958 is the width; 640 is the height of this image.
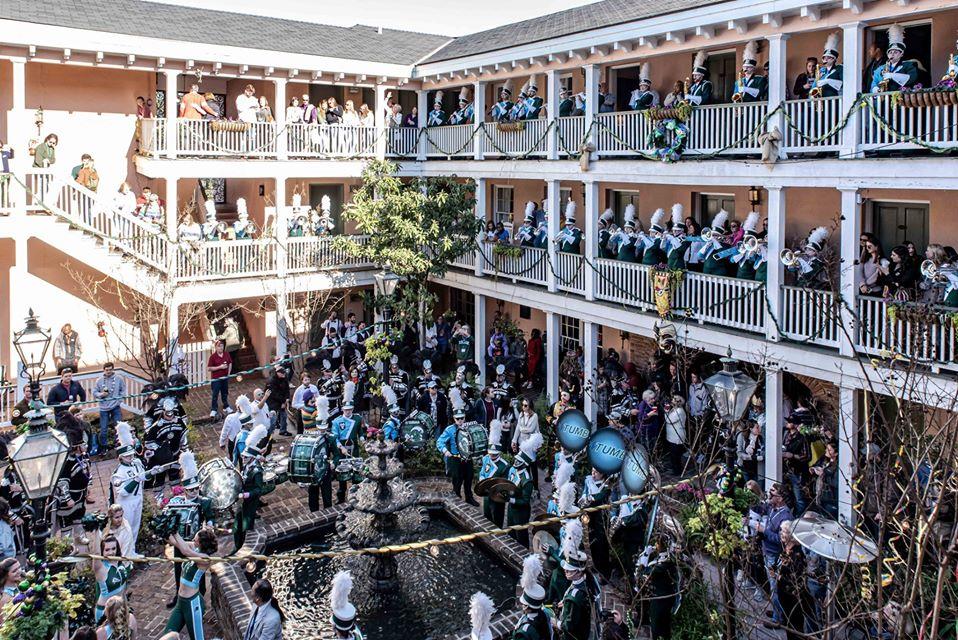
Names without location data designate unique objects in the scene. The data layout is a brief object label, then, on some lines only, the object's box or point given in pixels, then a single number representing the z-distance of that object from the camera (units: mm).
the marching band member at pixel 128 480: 11734
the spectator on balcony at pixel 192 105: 20672
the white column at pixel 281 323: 21719
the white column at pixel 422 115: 24344
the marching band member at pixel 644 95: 17234
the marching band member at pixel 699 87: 15508
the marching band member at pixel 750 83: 14570
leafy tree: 20266
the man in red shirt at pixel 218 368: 18812
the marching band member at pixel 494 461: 12266
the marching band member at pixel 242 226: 21719
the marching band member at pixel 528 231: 20234
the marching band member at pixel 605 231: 18562
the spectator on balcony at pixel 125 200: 19938
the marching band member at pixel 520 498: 12094
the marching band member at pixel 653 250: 16281
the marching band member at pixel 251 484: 12000
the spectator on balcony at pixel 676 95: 16112
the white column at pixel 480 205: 21672
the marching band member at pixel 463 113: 22656
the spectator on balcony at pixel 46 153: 18766
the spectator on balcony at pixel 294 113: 22547
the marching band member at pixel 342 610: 7988
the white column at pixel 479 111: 21812
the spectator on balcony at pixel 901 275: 12469
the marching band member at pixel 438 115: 23875
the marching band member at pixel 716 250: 15023
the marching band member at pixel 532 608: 8375
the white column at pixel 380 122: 23717
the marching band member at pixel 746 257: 14477
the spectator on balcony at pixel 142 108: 21500
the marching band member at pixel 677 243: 15695
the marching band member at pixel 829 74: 13258
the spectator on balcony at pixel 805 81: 13961
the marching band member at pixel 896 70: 12070
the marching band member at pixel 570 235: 18797
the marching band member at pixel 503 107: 20984
